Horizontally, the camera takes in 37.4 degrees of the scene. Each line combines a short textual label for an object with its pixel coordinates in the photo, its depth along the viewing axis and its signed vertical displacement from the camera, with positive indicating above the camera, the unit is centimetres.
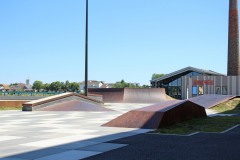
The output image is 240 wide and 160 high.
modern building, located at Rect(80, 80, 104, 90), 18555 +251
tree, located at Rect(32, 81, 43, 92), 16712 +65
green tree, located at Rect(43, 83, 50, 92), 16150 -26
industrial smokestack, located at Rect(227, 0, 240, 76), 4456 +661
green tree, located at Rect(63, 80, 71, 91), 14950 +22
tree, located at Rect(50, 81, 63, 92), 15218 +21
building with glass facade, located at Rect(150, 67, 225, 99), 5547 +118
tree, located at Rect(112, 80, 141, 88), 10731 +57
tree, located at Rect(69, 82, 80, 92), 14738 +23
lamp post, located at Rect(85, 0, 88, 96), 2625 +153
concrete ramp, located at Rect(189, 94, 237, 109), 2830 -105
